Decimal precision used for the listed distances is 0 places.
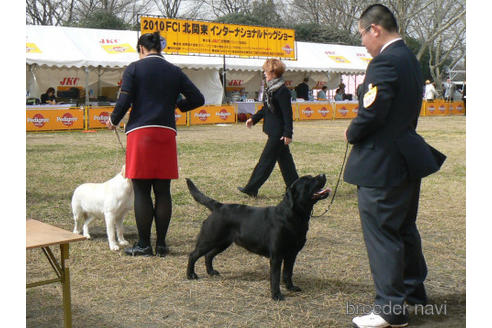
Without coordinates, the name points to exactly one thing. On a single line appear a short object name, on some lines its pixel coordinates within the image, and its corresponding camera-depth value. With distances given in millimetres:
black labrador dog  3721
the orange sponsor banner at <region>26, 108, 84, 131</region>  17672
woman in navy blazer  4508
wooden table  2654
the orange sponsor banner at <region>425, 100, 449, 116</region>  28997
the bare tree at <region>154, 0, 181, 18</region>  48312
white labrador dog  4863
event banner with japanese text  21938
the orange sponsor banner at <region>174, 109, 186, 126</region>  20891
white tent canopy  19391
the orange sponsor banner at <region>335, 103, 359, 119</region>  26156
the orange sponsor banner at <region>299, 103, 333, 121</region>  24750
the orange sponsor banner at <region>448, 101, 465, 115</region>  30422
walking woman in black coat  6613
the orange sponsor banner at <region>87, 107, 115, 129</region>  18891
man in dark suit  3000
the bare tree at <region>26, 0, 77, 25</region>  41488
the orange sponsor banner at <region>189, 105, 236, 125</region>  21391
